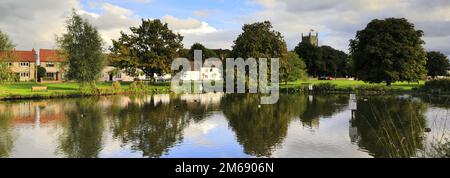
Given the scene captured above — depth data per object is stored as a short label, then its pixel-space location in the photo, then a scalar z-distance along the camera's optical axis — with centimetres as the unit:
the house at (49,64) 10074
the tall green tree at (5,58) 5400
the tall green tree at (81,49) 6331
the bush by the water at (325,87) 7325
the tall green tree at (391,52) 7000
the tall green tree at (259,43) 7238
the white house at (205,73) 12875
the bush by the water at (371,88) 6883
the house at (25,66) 9631
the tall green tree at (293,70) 7799
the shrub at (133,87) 6956
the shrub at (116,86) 6691
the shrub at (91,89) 6169
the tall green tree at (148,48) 8306
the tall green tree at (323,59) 12675
